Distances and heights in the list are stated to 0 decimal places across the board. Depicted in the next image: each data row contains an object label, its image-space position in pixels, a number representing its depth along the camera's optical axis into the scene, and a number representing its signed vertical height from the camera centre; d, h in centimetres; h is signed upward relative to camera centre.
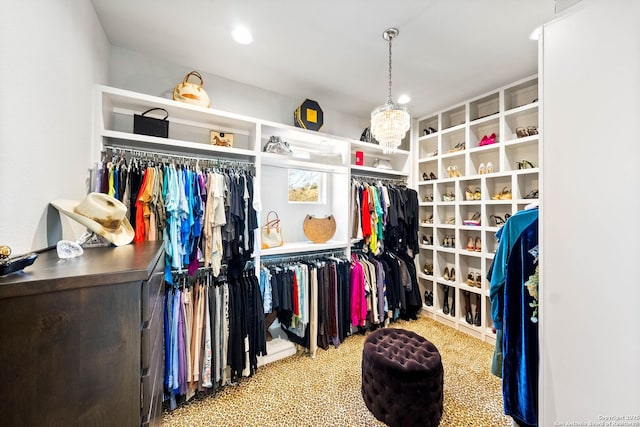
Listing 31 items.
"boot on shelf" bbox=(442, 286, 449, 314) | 316 -116
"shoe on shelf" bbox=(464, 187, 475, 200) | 291 +25
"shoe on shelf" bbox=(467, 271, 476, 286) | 288 -78
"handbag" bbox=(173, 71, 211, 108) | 202 +101
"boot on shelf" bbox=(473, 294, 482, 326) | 278 -118
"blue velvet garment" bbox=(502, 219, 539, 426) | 120 -62
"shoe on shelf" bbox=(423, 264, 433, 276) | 338 -77
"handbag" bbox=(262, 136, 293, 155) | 239 +67
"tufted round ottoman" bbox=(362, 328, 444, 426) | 148 -106
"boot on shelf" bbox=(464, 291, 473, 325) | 286 -113
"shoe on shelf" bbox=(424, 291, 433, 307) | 335 -116
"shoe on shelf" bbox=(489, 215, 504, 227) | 268 -7
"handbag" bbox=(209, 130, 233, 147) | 226 +71
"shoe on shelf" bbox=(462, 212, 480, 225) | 286 -7
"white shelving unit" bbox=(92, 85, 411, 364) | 190 +58
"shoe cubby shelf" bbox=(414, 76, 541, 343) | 256 +34
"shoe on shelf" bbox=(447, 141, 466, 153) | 301 +84
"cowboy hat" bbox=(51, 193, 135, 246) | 112 +1
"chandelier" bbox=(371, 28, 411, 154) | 188 +72
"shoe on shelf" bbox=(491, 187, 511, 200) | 259 +21
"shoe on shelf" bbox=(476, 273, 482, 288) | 281 -78
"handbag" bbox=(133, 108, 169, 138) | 190 +71
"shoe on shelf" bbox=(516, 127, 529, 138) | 247 +83
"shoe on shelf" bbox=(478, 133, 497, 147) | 273 +84
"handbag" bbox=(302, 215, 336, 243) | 271 -15
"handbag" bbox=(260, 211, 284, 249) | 247 -22
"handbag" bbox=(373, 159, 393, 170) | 329 +68
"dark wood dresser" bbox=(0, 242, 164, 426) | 58 -34
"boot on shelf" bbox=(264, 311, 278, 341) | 255 -110
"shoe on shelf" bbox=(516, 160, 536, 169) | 244 +50
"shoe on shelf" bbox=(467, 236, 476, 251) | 290 -37
